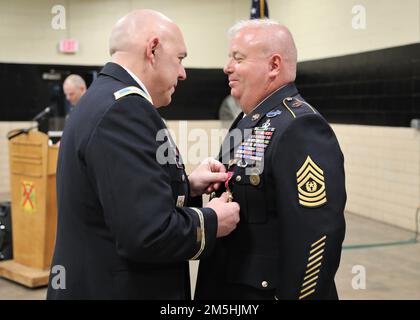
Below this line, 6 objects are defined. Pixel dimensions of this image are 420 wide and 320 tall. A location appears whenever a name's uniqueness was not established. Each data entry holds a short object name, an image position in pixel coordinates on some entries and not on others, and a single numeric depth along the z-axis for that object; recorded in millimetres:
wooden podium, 4383
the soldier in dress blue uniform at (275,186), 1646
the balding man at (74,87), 5750
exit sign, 9070
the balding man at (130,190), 1401
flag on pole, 5823
